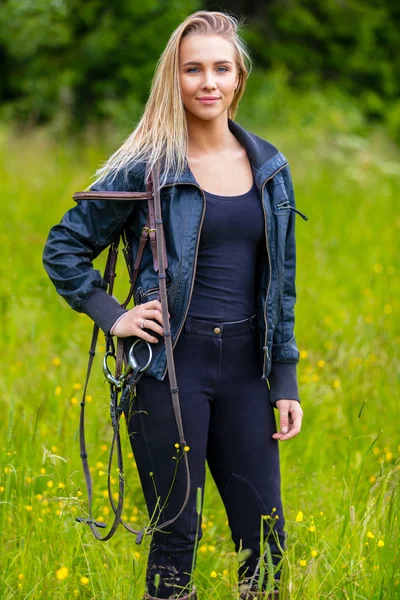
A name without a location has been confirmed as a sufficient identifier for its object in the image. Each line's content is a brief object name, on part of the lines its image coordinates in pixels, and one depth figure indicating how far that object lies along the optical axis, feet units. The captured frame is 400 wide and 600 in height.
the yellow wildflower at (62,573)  13.66
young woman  14.47
